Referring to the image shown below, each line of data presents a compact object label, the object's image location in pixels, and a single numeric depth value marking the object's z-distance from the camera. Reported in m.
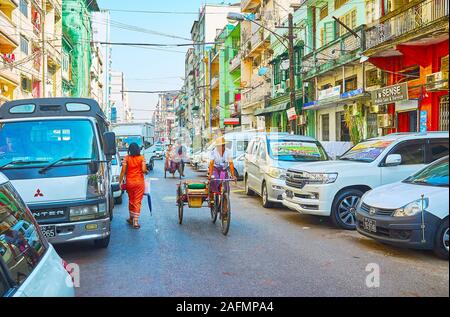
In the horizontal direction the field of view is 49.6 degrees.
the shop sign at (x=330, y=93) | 21.62
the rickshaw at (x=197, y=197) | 9.57
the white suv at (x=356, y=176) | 9.21
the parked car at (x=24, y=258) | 2.43
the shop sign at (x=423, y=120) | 15.80
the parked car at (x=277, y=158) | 11.84
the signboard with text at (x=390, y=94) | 15.77
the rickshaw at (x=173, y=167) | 22.22
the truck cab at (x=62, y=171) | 6.53
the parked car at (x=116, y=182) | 12.84
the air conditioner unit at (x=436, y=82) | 13.95
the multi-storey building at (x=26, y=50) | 25.14
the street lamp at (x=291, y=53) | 19.83
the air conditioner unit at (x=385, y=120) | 18.14
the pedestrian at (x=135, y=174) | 9.12
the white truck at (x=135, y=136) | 28.19
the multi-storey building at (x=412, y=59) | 14.56
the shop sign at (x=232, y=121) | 46.22
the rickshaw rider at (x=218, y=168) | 9.48
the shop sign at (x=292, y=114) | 19.78
